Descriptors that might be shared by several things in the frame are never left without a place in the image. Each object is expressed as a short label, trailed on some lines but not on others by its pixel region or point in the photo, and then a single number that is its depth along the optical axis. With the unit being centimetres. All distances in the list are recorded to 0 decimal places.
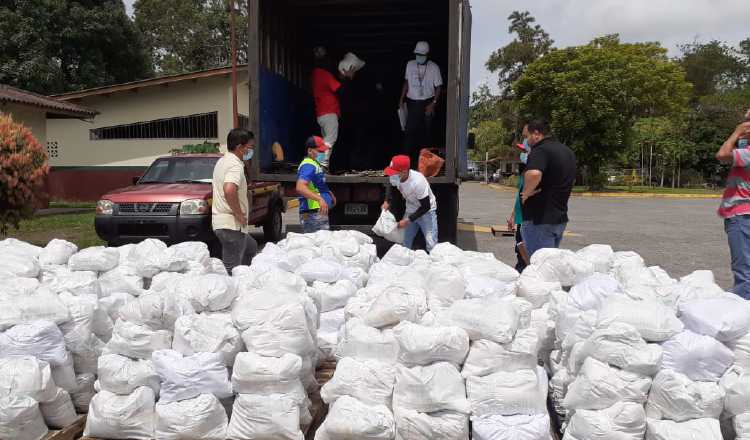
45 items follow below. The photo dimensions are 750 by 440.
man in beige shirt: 495
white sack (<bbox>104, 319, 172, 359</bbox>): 286
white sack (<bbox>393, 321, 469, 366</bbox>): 252
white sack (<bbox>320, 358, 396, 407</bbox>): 263
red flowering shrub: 708
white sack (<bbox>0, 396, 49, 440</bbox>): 257
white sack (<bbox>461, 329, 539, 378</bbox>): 256
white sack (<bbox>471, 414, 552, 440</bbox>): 246
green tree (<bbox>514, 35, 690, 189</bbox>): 2809
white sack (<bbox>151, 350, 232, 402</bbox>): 267
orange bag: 704
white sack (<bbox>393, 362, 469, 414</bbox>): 249
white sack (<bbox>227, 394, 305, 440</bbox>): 261
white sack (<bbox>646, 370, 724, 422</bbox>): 236
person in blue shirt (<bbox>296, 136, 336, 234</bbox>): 597
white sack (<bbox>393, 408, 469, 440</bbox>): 249
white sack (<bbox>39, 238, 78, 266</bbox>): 402
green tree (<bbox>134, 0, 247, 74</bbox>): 3606
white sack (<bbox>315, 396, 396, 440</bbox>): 250
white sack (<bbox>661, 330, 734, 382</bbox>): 243
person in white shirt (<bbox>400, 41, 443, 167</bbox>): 833
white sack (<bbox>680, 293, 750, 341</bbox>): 252
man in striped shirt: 434
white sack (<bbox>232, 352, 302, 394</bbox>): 262
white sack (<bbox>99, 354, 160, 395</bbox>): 277
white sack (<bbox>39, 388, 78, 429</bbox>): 280
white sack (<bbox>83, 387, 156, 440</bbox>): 270
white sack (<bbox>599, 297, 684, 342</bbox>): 249
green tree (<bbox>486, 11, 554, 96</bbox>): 5031
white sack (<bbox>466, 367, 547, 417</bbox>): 251
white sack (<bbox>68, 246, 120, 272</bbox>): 382
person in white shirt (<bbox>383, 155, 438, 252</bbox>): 571
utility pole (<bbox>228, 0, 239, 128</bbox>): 1085
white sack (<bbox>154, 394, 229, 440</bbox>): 261
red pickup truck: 786
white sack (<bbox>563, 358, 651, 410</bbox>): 241
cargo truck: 696
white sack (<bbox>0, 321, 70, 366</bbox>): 274
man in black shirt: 501
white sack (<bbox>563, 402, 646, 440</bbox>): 238
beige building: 1791
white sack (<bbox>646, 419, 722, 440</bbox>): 231
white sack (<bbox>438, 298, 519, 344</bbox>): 256
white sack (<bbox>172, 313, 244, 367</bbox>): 273
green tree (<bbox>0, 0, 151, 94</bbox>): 2269
